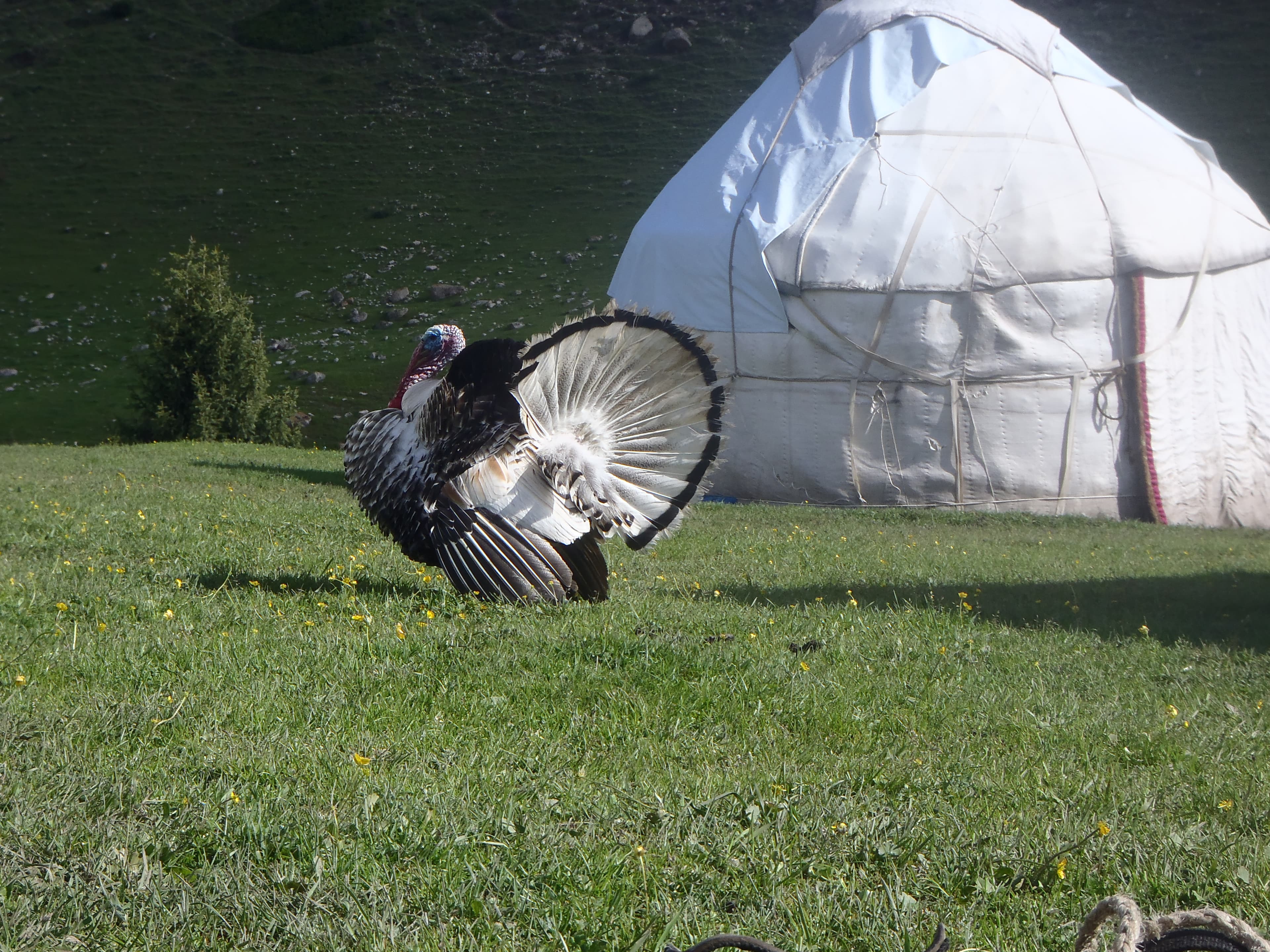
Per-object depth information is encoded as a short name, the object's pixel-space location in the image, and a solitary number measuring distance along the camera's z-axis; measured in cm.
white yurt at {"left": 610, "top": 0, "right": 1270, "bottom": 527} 2819
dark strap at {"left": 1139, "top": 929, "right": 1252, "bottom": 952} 308
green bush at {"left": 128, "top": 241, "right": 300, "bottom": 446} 4866
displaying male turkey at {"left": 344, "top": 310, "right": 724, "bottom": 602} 1194
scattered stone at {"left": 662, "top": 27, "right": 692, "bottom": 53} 13512
